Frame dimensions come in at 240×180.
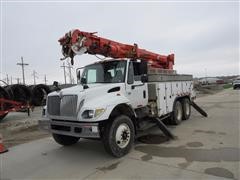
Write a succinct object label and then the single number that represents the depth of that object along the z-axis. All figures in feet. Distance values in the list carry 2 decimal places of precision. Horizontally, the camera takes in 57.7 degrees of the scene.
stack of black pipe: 37.42
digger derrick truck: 15.35
